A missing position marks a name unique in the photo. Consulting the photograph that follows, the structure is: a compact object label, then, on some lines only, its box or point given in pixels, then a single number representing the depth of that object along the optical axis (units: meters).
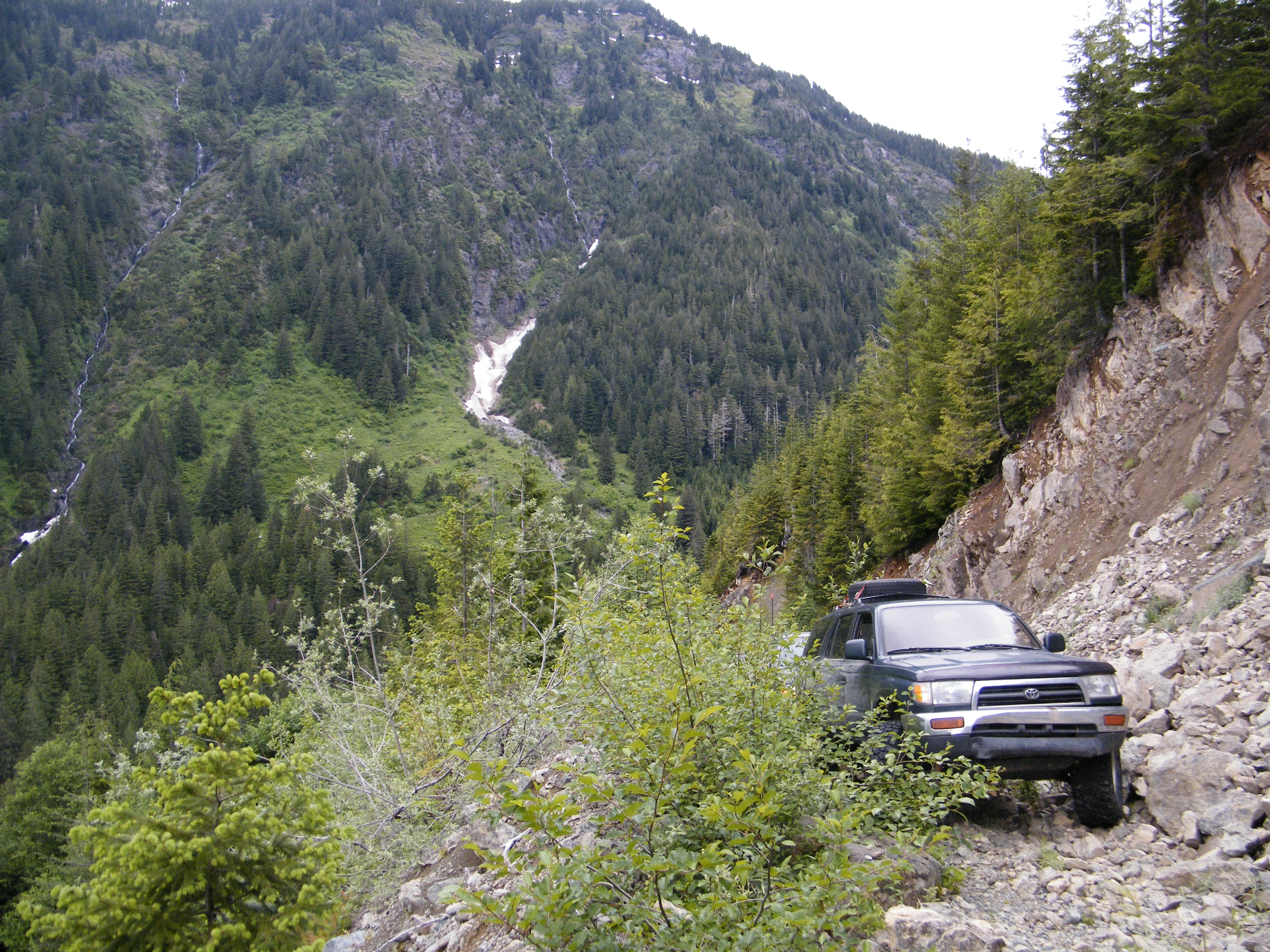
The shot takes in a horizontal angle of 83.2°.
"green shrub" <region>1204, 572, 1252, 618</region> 8.23
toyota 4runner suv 5.66
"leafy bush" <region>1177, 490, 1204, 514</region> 11.72
